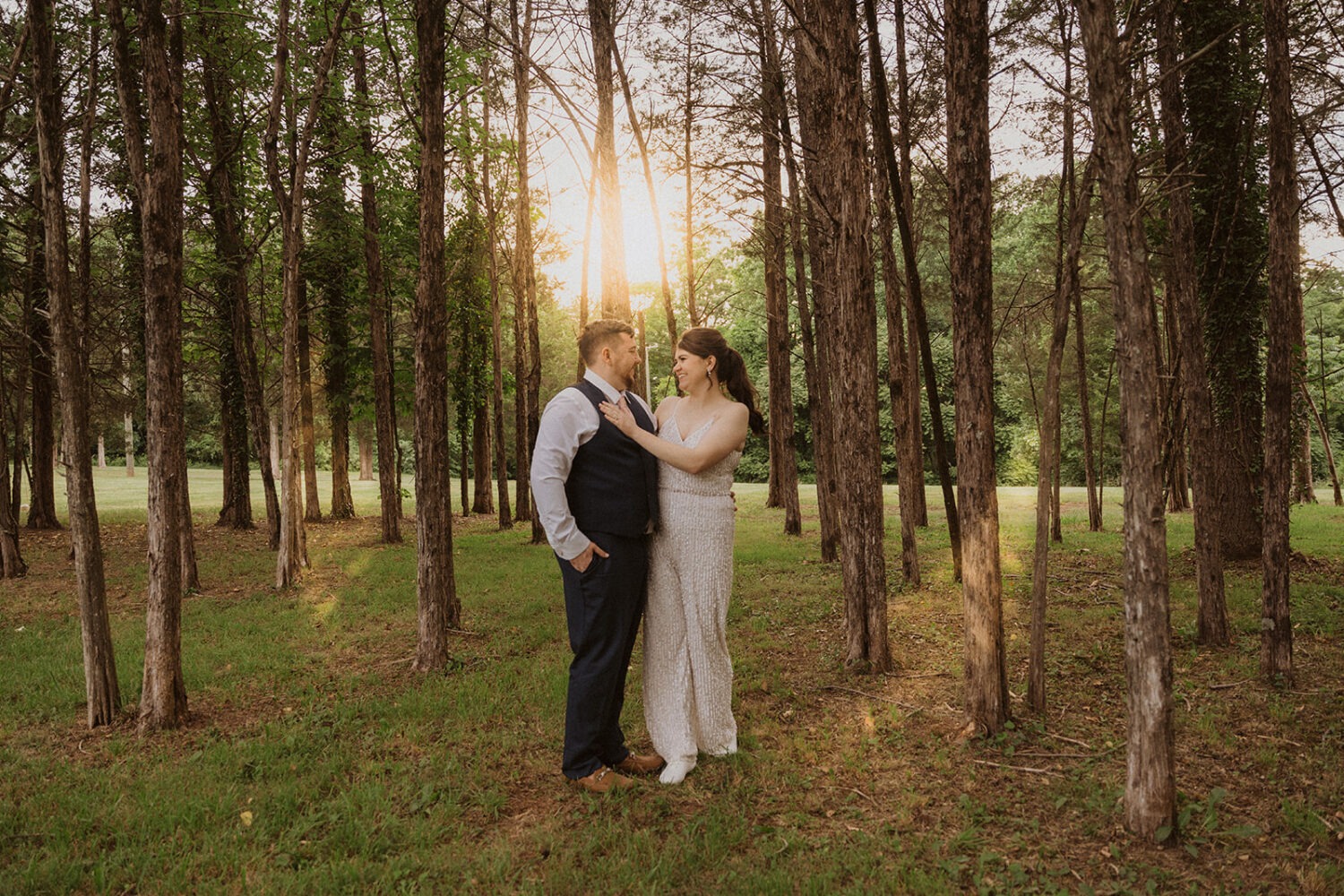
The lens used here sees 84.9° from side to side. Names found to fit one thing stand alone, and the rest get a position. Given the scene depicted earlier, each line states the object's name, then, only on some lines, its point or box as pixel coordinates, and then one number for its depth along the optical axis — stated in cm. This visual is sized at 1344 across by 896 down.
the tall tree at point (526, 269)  1381
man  406
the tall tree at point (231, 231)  1186
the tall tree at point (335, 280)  1549
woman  438
